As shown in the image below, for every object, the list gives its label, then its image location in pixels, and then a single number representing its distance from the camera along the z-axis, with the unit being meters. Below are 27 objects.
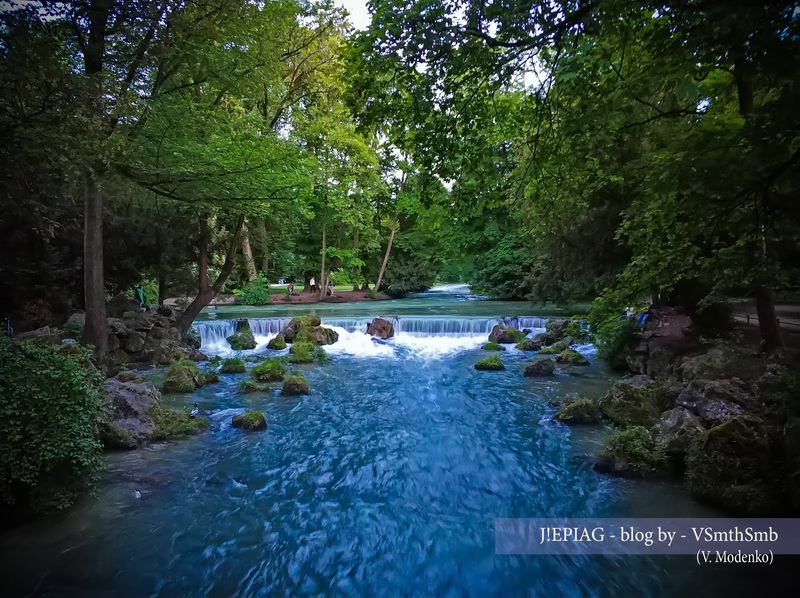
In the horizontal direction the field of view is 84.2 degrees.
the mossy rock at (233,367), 12.33
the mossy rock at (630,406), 7.17
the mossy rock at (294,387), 10.19
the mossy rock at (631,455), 5.70
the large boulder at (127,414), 6.69
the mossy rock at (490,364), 12.50
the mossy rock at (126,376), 10.02
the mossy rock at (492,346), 15.05
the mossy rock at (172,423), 7.28
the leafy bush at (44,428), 4.12
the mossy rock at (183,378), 10.23
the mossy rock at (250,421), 7.88
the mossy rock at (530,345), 15.14
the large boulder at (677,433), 5.70
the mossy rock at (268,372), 11.41
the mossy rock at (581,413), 7.79
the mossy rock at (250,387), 10.39
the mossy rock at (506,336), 16.44
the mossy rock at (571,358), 12.69
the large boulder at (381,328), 17.70
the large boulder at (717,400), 5.92
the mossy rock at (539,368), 11.55
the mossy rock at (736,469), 4.44
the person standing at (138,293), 21.56
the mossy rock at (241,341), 16.41
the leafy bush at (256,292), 23.17
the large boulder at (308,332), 16.45
